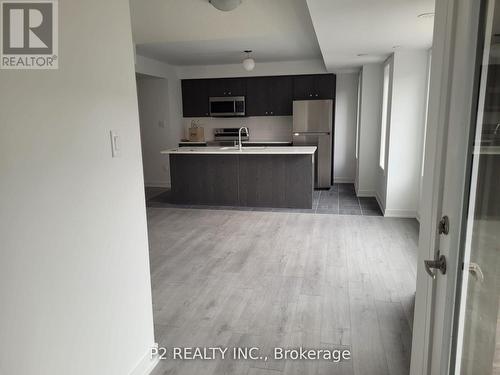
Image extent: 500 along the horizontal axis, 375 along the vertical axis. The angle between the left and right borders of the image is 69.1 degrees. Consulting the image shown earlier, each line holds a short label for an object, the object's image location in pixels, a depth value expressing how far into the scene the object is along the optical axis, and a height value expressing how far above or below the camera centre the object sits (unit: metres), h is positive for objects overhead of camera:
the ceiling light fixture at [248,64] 5.40 +0.86
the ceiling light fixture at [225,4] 3.99 +1.30
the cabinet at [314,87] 7.05 +0.67
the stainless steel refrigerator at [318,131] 6.86 -0.18
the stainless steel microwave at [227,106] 7.43 +0.34
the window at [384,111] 5.41 +0.13
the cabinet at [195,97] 7.61 +0.55
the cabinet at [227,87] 7.42 +0.73
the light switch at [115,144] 1.70 -0.09
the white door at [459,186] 1.05 -0.21
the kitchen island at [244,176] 5.59 -0.85
